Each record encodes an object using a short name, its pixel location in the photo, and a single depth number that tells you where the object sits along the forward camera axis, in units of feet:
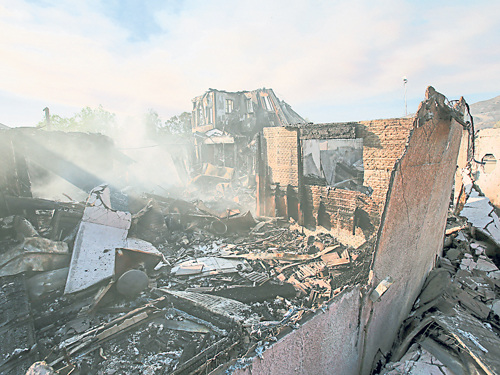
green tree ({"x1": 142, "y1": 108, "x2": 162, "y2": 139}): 132.26
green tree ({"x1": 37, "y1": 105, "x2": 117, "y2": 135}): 128.57
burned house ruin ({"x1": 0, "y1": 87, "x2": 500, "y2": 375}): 7.63
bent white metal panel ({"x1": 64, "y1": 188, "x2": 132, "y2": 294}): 16.14
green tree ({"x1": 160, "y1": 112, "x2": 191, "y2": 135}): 126.52
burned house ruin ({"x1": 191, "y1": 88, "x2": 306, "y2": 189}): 66.59
